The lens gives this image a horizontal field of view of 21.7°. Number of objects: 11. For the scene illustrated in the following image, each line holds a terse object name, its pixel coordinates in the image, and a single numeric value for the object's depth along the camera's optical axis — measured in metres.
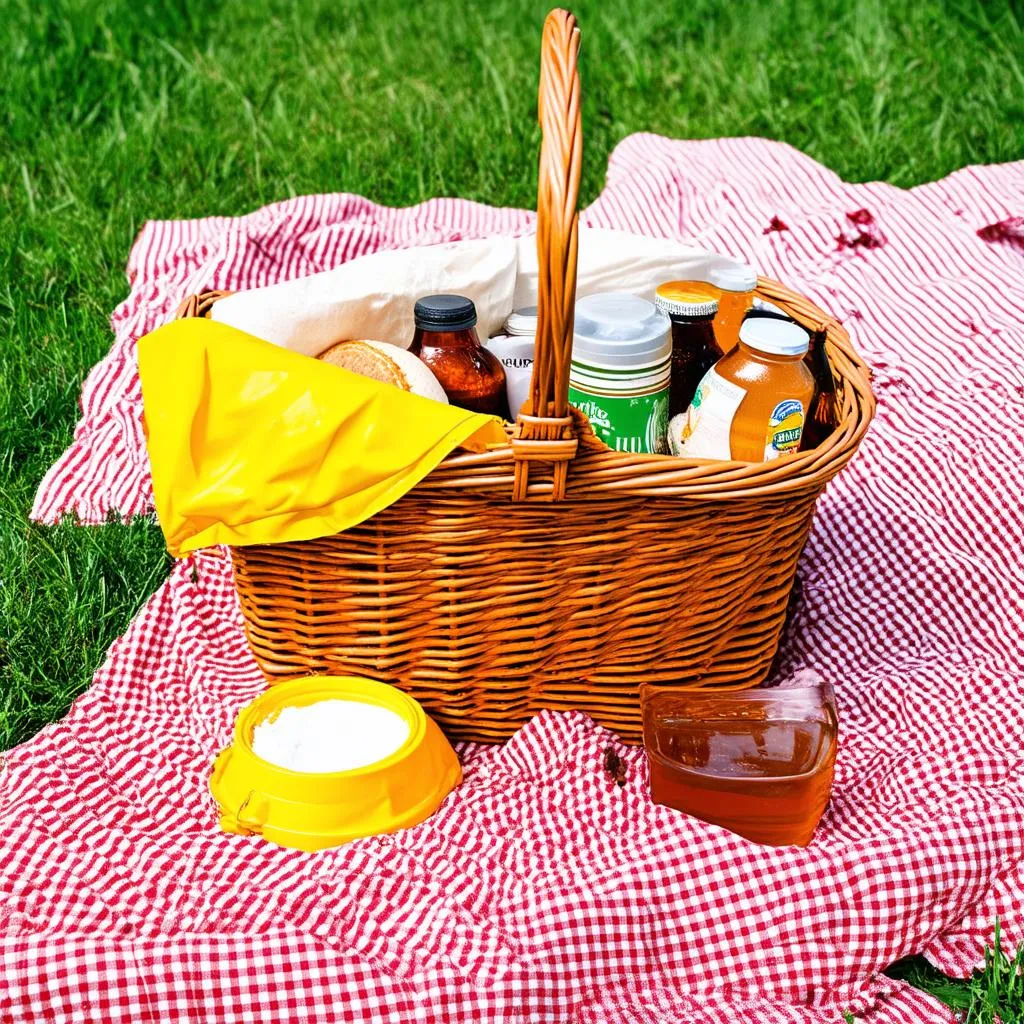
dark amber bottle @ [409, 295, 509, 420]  1.73
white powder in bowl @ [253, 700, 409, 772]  1.65
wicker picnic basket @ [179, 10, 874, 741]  1.61
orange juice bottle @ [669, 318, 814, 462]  1.67
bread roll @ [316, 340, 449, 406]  1.71
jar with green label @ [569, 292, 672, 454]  1.68
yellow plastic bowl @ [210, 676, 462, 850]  1.63
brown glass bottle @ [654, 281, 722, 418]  1.76
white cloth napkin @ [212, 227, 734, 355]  1.76
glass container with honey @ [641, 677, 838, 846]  1.63
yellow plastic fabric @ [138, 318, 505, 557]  1.62
